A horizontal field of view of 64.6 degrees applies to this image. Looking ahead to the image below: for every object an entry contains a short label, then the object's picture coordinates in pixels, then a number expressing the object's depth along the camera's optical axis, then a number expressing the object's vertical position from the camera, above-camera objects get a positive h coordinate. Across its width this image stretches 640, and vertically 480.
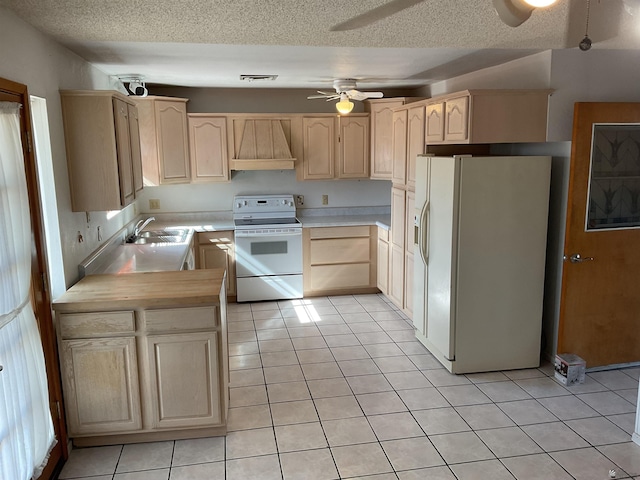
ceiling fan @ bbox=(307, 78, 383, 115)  4.48 +0.58
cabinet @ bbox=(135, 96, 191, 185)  5.05 +0.24
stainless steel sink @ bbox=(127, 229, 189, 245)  4.81 -0.73
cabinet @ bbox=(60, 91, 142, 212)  2.99 +0.09
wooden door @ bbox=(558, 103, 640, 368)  3.43 -0.61
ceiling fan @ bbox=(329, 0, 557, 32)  1.61 +0.66
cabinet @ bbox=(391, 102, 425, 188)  4.32 +0.16
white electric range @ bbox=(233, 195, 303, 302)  5.36 -1.06
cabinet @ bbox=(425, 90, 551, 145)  3.49 +0.28
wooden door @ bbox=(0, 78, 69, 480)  2.37 -0.62
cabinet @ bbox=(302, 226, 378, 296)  5.54 -1.09
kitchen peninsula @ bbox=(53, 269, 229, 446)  2.70 -1.07
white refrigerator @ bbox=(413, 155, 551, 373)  3.53 -0.71
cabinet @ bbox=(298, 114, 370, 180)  5.64 +0.14
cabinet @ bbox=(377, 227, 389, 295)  5.32 -1.08
